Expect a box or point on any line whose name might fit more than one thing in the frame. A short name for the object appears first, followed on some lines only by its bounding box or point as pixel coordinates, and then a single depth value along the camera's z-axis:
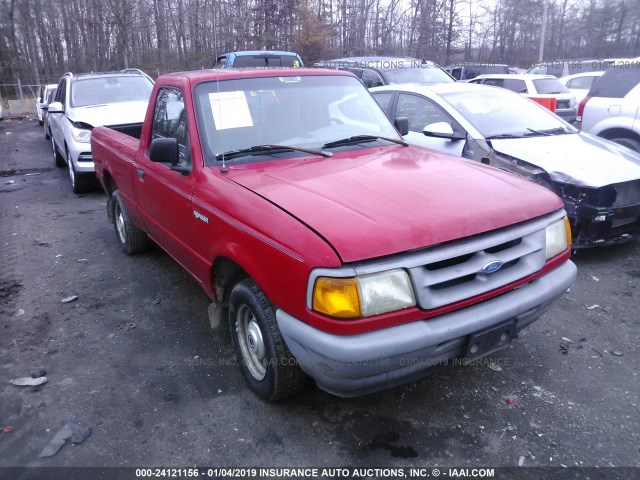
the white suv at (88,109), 8.19
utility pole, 28.24
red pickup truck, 2.31
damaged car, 4.86
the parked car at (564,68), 16.66
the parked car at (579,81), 13.56
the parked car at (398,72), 10.57
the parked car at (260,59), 12.20
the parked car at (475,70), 19.73
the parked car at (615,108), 7.38
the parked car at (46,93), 14.62
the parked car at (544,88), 12.00
